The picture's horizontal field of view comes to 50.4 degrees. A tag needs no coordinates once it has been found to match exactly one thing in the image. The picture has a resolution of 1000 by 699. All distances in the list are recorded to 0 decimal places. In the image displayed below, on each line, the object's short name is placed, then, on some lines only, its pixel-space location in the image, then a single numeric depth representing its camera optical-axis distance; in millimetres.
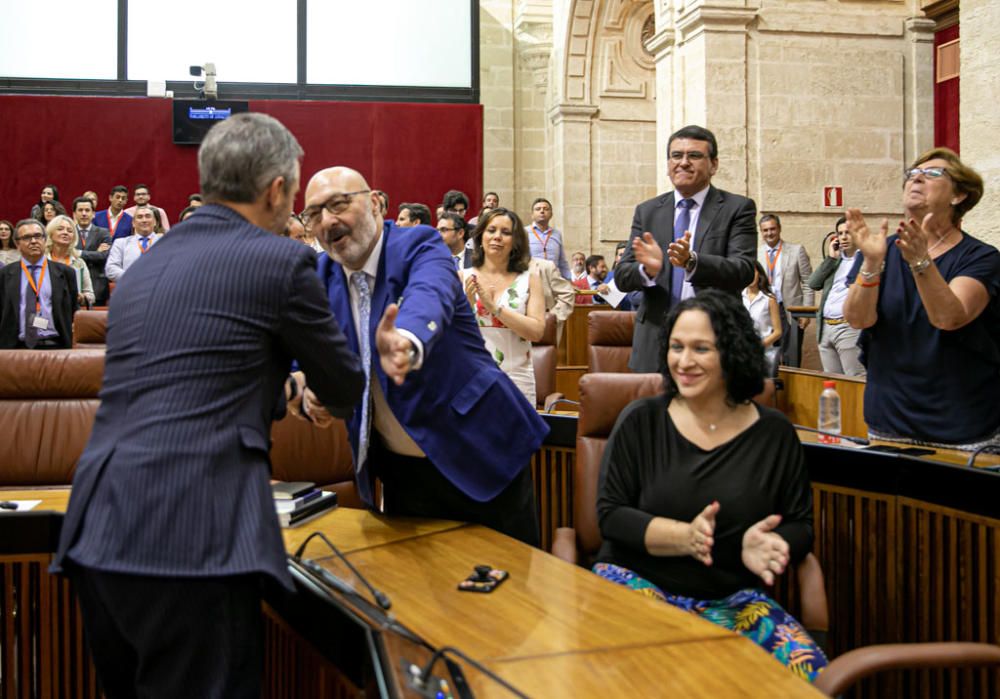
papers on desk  2583
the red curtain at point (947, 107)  9007
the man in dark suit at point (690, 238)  3429
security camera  13984
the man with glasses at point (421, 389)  2314
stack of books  2516
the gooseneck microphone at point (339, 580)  1898
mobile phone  2010
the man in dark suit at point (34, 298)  6941
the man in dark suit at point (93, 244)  9336
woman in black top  2344
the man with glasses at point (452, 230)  6164
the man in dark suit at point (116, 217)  10766
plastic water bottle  4664
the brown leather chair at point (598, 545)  1823
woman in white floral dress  4223
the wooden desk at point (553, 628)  1588
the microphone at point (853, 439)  3095
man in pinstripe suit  1608
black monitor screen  13953
